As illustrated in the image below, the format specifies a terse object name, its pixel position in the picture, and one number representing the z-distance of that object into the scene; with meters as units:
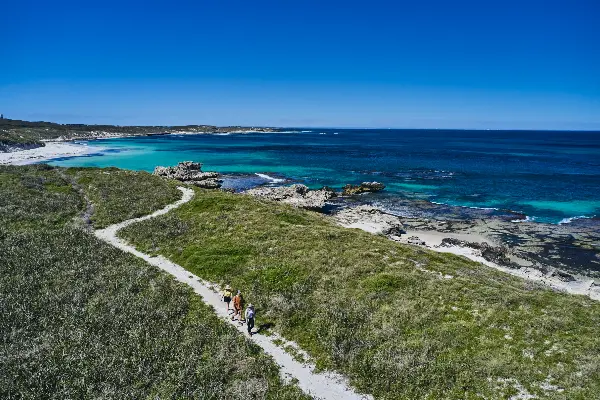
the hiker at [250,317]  21.55
